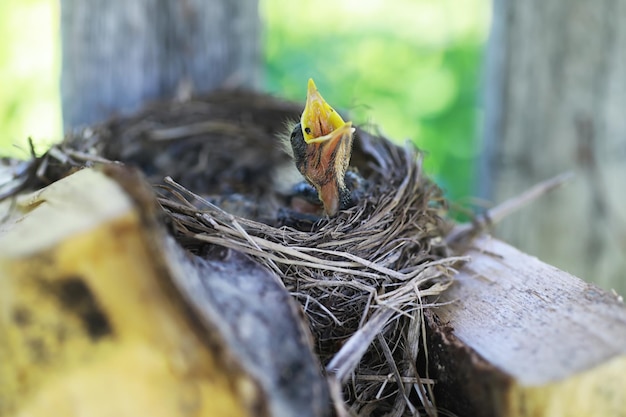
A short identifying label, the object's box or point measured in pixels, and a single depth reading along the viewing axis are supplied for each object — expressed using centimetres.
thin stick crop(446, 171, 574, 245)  44
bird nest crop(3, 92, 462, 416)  36
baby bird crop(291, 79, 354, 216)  44
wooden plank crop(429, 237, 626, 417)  30
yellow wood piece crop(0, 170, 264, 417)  26
